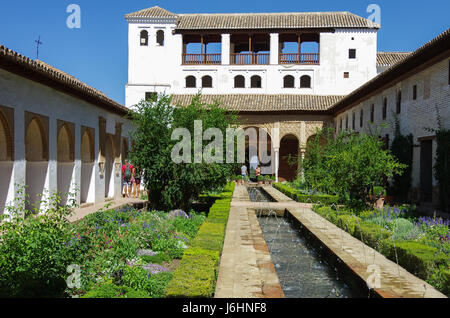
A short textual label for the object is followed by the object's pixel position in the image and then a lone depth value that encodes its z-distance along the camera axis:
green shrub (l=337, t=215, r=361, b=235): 10.12
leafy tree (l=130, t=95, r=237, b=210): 12.53
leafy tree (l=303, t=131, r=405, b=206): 12.51
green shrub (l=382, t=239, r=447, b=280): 6.46
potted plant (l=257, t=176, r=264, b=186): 31.23
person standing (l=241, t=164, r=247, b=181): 31.72
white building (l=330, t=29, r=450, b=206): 14.18
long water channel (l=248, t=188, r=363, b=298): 6.67
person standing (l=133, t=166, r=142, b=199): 18.55
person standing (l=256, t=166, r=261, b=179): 32.19
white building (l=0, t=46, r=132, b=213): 10.78
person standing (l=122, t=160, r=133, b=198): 18.84
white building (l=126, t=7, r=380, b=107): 31.31
